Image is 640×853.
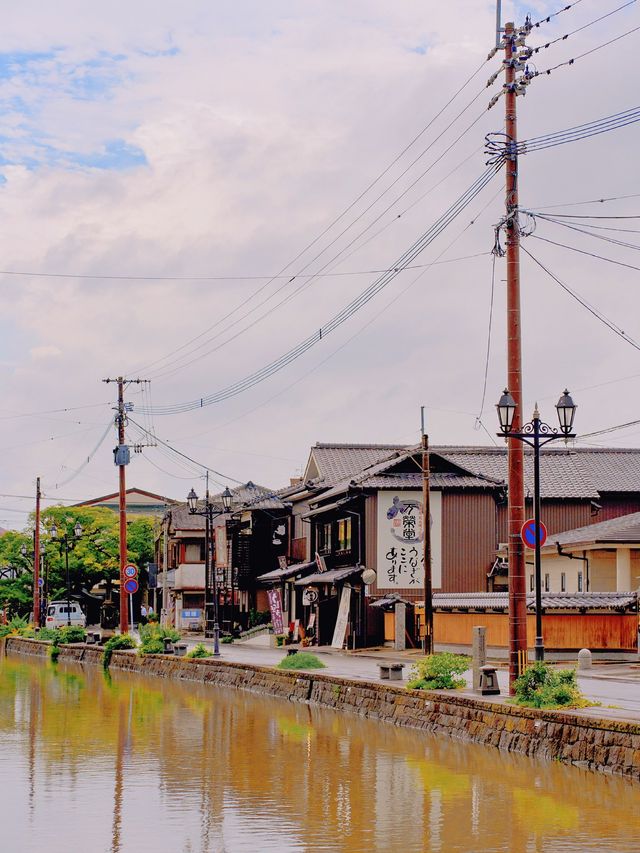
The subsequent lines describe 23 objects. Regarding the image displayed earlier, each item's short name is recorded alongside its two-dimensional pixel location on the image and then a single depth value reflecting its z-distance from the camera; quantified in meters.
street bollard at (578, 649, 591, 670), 33.41
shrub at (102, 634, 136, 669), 53.34
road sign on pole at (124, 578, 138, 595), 49.72
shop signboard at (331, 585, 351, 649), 52.62
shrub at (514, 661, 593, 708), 21.33
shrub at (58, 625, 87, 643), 63.09
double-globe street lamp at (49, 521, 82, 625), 84.80
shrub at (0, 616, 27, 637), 78.38
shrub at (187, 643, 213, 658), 45.09
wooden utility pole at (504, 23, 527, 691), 23.73
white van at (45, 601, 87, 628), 89.06
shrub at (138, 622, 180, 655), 49.30
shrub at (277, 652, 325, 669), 35.97
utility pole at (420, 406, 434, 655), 40.56
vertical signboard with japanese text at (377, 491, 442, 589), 51.72
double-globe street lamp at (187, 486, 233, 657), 45.22
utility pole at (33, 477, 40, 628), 76.50
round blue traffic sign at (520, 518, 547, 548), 24.97
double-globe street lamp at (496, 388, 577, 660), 23.45
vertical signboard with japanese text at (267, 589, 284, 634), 59.66
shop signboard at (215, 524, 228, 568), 79.68
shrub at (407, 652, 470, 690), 26.55
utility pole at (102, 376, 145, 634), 55.69
